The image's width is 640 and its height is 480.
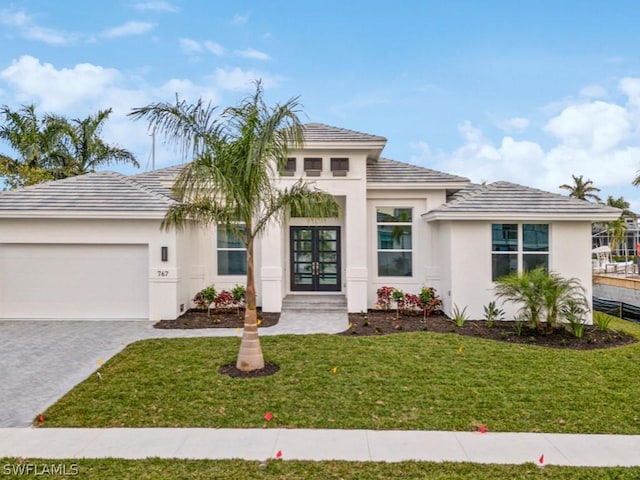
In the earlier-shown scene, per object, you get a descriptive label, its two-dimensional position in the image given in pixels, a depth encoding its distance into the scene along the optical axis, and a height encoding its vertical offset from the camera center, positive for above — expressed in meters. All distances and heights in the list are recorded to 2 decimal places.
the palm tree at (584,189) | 42.22 +6.25
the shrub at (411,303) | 12.04 -1.61
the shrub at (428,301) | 11.88 -1.54
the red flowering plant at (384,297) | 12.36 -1.46
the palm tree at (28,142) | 21.11 +6.21
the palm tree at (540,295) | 9.55 -1.14
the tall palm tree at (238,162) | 6.71 +1.50
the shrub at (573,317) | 9.46 -1.65
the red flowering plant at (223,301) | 11.90 -1.49
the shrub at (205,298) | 11.79 -1.38
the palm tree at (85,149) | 23.40 +6.35
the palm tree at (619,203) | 41.50 +4.74
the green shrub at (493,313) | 11.13 -1.79
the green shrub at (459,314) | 11.09 -1.82
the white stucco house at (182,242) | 11.27 +0.27
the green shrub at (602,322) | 10.20 -1.94
